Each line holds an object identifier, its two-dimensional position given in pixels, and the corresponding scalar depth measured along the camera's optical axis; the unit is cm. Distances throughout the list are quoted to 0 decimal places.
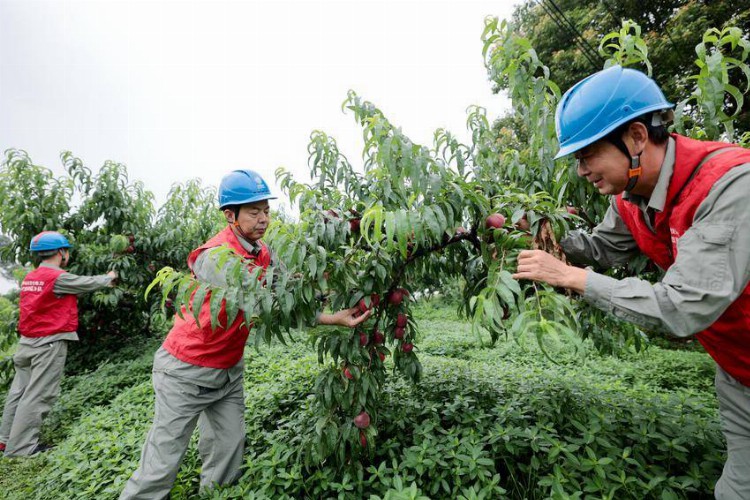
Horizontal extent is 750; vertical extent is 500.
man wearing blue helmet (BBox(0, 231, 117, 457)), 403
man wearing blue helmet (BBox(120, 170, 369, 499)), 243
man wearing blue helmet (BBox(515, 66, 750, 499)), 119
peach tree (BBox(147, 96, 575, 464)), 175
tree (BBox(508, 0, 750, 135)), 682
